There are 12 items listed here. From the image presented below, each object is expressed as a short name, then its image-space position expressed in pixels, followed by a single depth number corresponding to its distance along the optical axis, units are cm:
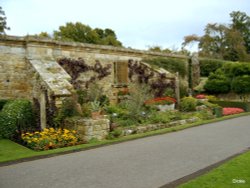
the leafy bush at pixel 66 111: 818
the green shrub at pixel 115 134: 804
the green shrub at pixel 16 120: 855
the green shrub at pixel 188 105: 1314
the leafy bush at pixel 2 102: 976
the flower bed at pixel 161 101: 1238
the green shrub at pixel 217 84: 1766
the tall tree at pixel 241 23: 4169
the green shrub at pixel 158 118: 1002
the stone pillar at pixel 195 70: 1989
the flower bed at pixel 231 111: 1376
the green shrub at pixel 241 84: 1666
